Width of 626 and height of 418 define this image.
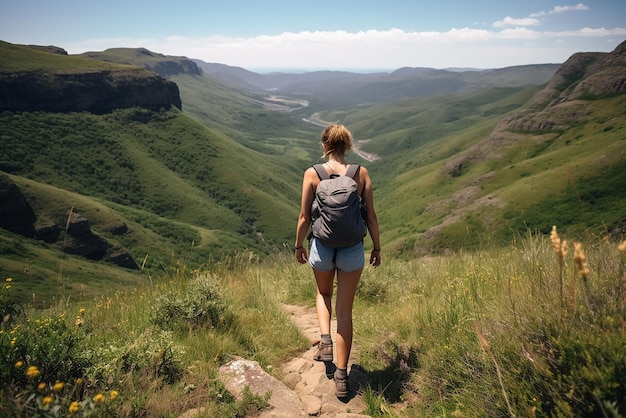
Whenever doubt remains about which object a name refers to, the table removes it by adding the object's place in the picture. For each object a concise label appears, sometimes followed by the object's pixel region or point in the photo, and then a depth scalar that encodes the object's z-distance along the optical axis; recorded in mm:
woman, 4297
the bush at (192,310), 4895
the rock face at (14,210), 109750
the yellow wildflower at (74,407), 2320
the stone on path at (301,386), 3809
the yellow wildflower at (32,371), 2548
